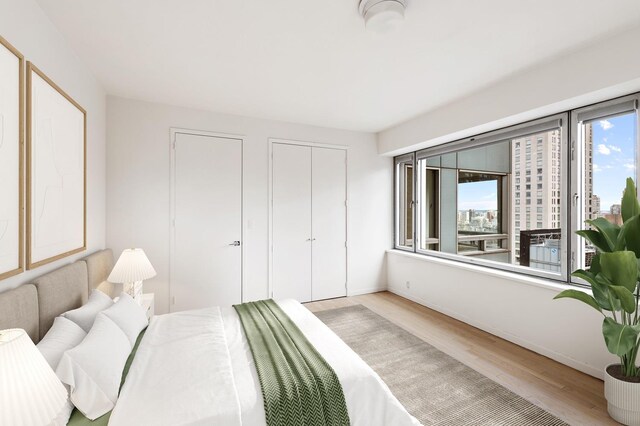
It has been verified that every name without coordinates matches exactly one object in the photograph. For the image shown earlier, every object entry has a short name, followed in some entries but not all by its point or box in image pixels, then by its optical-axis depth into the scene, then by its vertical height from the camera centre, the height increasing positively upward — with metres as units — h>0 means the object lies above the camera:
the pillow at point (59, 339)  1.38 -0.63
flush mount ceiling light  1.79 +1.21
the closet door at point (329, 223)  4.46 -0.14
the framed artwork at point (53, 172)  1.69 +0.27
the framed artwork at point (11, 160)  1.43 +0.27
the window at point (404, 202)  4.93 +0.20
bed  1.33 -0.85
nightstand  2.82 -0.85
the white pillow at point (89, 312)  1.79 -0.61
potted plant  1.84 -0.51
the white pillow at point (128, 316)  1.90 -0.69
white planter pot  1.88 -1.18
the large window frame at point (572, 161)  2.43 +0.47
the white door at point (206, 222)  3.64 -0.10
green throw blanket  1.45 -0.87
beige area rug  2.01 -1.33
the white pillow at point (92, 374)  1.31 -0.73
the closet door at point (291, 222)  4.18 -0.11
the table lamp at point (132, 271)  2.65 -0.51
